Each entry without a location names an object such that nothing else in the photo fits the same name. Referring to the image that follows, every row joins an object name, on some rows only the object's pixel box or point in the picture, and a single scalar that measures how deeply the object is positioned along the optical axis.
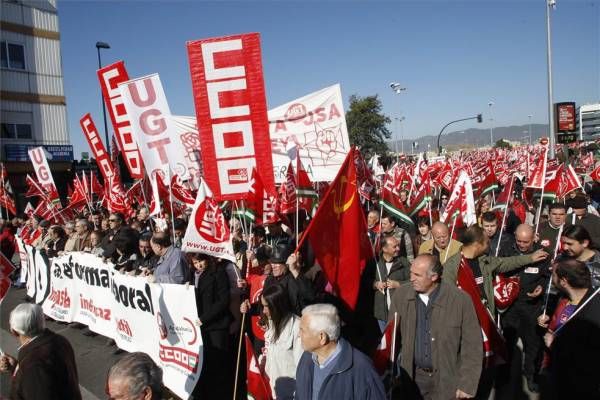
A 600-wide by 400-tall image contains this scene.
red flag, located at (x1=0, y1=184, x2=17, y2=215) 12.75
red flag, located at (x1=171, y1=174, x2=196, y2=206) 8.76
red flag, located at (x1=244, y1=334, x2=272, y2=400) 3.79
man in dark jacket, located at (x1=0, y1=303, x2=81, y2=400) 2.77
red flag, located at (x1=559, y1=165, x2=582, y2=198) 8.26
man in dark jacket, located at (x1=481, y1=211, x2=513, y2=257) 5.62
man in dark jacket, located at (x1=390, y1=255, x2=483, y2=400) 3.29
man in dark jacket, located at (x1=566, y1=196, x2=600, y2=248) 6.13
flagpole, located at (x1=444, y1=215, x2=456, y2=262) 4.89
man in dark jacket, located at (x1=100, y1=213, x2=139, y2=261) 6.77
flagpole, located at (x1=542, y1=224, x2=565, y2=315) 4.76
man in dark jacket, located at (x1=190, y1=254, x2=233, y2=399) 4.72
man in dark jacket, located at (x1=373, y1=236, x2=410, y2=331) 4.94
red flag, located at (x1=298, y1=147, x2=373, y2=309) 4.16
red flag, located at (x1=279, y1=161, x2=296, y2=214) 8.10
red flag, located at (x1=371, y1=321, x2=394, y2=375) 3.54
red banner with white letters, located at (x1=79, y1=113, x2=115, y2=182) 9.84
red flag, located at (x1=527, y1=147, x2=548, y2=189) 6.77
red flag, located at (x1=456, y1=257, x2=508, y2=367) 3.96
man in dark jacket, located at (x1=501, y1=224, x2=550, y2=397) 4.83
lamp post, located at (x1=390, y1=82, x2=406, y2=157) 40.31
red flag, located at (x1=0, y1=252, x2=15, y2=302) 5.11
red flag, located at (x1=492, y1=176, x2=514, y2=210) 6.96
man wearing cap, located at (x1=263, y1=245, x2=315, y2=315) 4.43
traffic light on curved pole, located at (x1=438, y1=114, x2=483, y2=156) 45.68
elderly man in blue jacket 2.55
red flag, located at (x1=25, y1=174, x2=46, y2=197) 10.95
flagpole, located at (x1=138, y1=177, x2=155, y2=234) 8.71
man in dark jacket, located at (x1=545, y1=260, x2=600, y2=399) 3.25
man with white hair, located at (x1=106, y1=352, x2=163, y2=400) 2.20
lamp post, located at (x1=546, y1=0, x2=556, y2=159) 22.42
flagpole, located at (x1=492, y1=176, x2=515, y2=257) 5.52
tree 45.53
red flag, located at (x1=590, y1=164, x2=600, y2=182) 11.57
